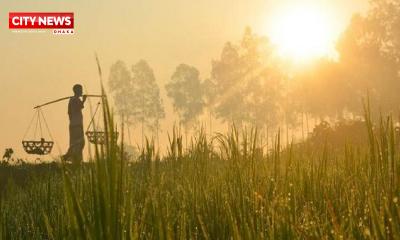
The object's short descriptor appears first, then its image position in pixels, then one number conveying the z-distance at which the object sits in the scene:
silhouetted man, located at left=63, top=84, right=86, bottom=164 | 14.92
